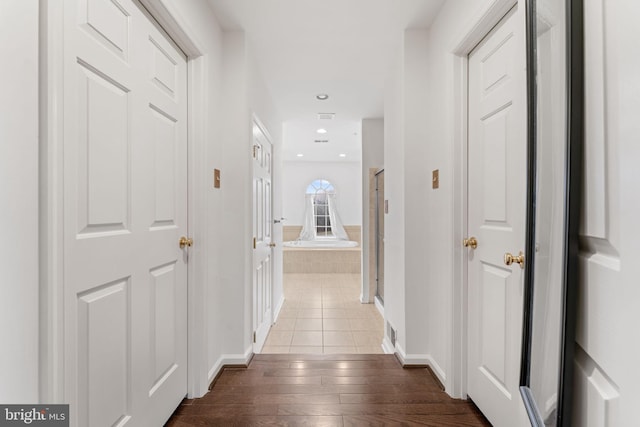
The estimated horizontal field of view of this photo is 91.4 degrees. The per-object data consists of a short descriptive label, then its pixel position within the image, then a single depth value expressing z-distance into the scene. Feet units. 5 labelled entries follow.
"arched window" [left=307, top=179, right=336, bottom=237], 25.58
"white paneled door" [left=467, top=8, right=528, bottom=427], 4.18
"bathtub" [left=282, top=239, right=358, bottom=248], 22.02
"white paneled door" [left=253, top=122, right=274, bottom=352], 7.98
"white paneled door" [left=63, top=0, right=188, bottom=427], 3.11
